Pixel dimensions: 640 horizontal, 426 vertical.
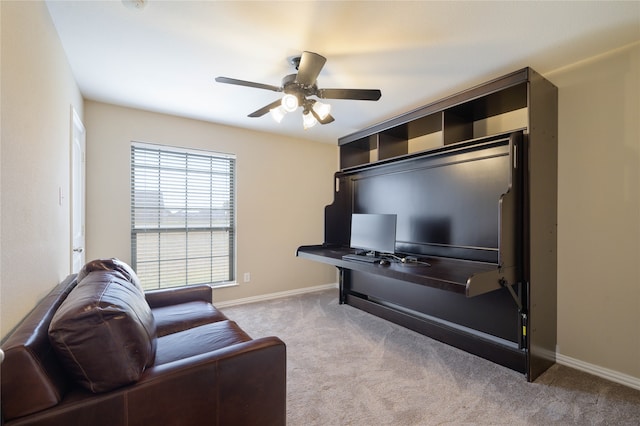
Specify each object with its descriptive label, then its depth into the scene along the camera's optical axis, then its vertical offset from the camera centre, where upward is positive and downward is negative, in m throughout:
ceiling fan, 1.97 +0.87
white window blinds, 3.38 -0.03
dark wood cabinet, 2.15 -0.04
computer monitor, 2.79 -0.18
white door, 2.51 +0.20
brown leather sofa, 0.95 -0.61
